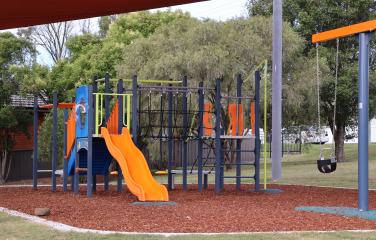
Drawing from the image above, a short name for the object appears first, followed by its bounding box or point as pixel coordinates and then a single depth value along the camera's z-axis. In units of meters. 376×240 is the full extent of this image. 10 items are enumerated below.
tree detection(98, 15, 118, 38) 55.14
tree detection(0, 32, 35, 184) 27.36
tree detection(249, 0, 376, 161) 27.83
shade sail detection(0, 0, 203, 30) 13.21
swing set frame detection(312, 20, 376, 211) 10.51
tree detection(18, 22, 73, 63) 56.34
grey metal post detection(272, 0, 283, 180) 18.78
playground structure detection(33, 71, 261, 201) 13.11
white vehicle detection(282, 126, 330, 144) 31.26
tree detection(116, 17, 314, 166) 23.59
